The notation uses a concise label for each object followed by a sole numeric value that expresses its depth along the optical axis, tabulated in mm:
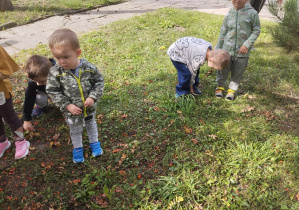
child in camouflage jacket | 2242
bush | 2775
